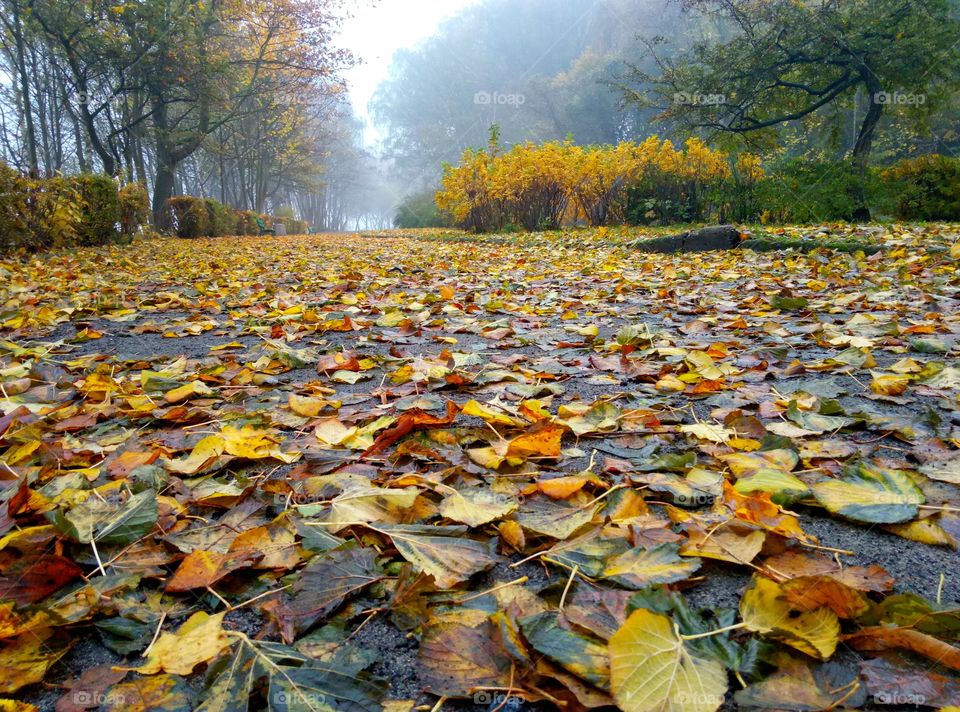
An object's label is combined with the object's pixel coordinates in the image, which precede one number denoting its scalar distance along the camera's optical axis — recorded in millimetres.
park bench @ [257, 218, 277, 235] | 18889
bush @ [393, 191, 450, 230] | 23523
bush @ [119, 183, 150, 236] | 9828
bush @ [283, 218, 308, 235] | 24003
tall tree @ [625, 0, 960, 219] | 9195
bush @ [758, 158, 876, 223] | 8836
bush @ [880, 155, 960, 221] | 8266
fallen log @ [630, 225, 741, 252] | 6289
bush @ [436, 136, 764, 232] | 10992
